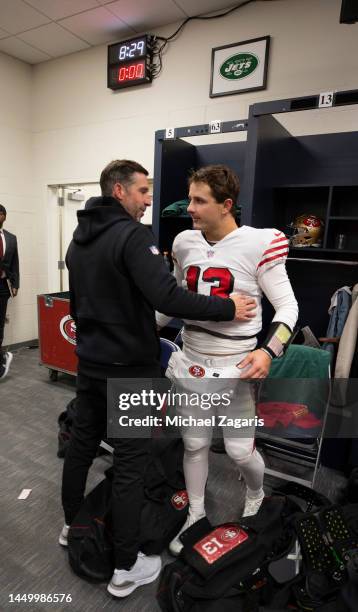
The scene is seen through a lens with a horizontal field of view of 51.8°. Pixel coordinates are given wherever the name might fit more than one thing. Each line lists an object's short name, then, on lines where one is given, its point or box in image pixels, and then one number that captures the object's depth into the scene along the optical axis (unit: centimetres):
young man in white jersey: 140
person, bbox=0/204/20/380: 376
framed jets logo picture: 282
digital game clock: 327
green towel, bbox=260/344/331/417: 209
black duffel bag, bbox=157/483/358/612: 125
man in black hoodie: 123
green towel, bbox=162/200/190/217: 261
